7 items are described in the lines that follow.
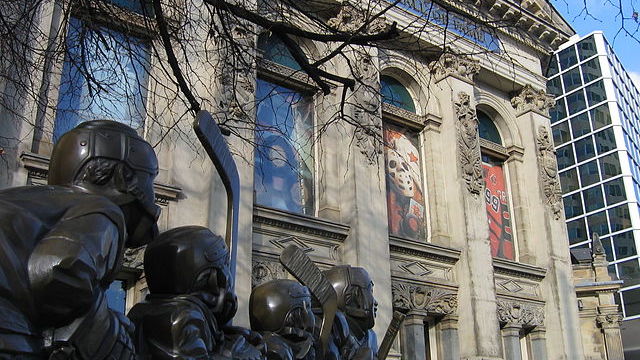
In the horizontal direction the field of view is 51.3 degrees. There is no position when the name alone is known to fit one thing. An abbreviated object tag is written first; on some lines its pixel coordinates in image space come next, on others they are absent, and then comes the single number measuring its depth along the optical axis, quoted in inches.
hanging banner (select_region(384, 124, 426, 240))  658.8
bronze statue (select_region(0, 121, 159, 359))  75.4
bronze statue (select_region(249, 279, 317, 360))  139.0
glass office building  2080.5
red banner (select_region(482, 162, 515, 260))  754.8
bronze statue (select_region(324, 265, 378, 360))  162.9
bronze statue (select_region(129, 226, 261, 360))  99.1
